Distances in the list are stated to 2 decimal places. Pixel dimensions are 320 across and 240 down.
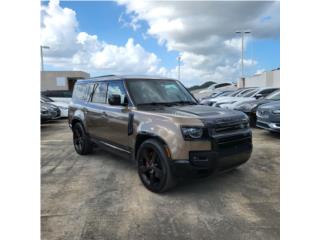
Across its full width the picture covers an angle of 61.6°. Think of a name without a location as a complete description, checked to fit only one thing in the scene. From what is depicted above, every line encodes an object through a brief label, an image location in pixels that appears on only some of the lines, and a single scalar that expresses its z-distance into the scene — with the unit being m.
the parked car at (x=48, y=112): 11.31
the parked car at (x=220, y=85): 36.38
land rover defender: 3.63
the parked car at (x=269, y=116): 7.37
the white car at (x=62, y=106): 13.53
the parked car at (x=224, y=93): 16.66
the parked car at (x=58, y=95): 14.91
